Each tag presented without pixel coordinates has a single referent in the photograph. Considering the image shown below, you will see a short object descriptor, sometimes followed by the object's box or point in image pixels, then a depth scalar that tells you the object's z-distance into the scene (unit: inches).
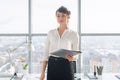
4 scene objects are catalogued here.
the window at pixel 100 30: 157.4
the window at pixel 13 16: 155.3
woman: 94.3
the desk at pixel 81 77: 117.3
